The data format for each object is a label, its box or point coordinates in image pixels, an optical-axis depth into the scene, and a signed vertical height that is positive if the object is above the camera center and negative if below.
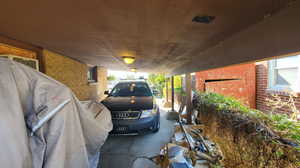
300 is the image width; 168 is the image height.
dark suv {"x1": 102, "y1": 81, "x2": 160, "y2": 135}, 3.59 -0.87
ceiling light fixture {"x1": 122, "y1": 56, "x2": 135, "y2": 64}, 3.47 +0.62
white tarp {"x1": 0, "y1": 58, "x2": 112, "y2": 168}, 0.71 -0.25
